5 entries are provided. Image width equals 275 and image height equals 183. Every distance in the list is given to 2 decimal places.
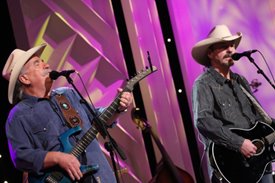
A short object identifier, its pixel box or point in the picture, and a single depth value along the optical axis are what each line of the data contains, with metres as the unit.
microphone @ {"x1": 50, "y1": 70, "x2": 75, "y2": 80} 6.48
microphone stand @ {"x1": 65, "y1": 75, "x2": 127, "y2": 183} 6.25
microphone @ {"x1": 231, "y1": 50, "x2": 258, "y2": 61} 8.02
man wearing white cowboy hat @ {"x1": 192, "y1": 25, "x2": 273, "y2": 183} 7.74
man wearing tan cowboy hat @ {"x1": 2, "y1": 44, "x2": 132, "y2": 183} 6.56
